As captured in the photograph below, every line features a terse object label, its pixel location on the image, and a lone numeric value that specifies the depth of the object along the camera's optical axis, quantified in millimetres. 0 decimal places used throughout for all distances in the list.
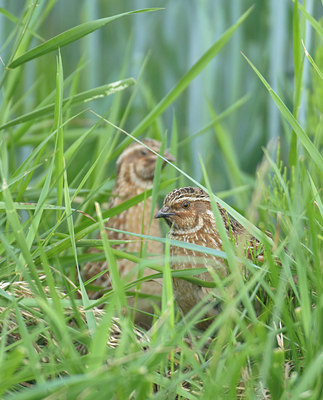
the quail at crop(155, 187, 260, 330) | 5199
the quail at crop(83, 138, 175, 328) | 6375
